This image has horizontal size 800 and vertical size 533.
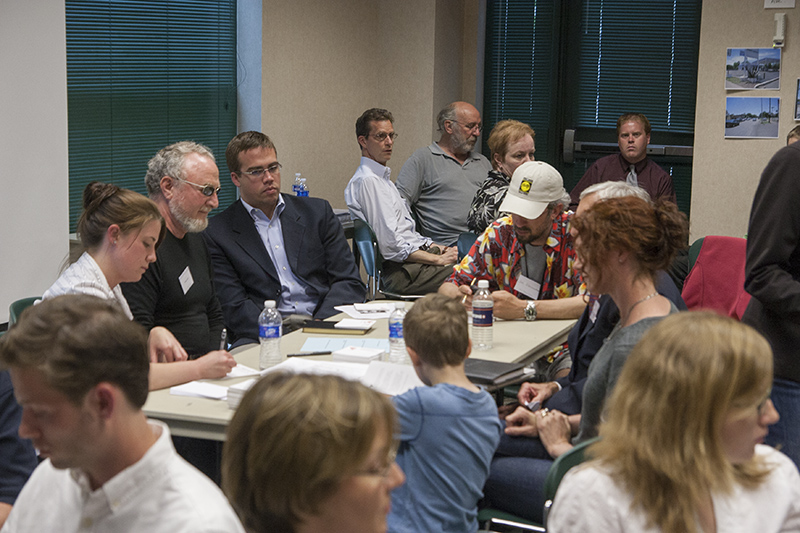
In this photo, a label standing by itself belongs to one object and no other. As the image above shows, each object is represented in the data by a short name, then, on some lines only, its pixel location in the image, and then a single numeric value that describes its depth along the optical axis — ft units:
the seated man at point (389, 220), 18.15
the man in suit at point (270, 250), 13.53
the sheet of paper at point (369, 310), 12.34
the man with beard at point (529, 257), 12.03
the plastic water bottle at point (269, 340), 9.62
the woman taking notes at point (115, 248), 9.05
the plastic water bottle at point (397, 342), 9.89
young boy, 7.18
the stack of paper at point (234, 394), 8.10
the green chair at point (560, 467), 6.49
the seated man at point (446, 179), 20.72
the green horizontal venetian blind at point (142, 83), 16.60
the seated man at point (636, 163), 22.75
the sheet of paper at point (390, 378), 8.68
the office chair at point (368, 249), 17.30
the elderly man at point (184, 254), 11.48
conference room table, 7.98
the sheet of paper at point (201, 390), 8.50
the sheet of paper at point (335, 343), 10.38
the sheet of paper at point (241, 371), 9.26
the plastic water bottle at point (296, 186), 20.85
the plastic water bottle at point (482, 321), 10.49
